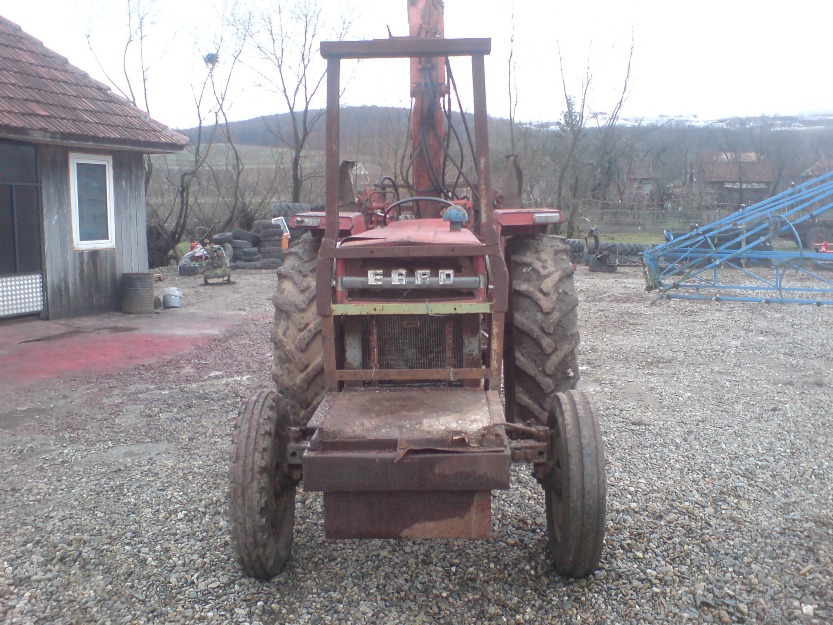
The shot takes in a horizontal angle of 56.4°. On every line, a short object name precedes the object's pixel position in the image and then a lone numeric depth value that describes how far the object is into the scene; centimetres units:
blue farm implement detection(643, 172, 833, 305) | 1299
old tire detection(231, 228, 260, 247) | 2099
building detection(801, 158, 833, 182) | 3610
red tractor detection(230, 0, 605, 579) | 331
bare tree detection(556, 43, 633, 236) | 2447
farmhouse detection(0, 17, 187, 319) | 1062
